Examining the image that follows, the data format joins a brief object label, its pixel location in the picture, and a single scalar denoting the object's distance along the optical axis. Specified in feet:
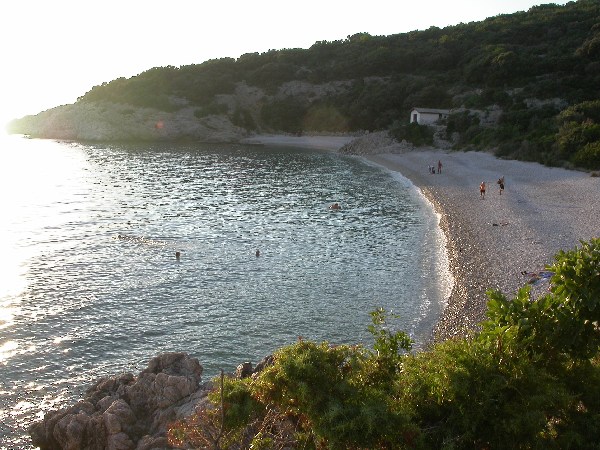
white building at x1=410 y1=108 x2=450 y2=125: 287.28
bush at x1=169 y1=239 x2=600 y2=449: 26.81
